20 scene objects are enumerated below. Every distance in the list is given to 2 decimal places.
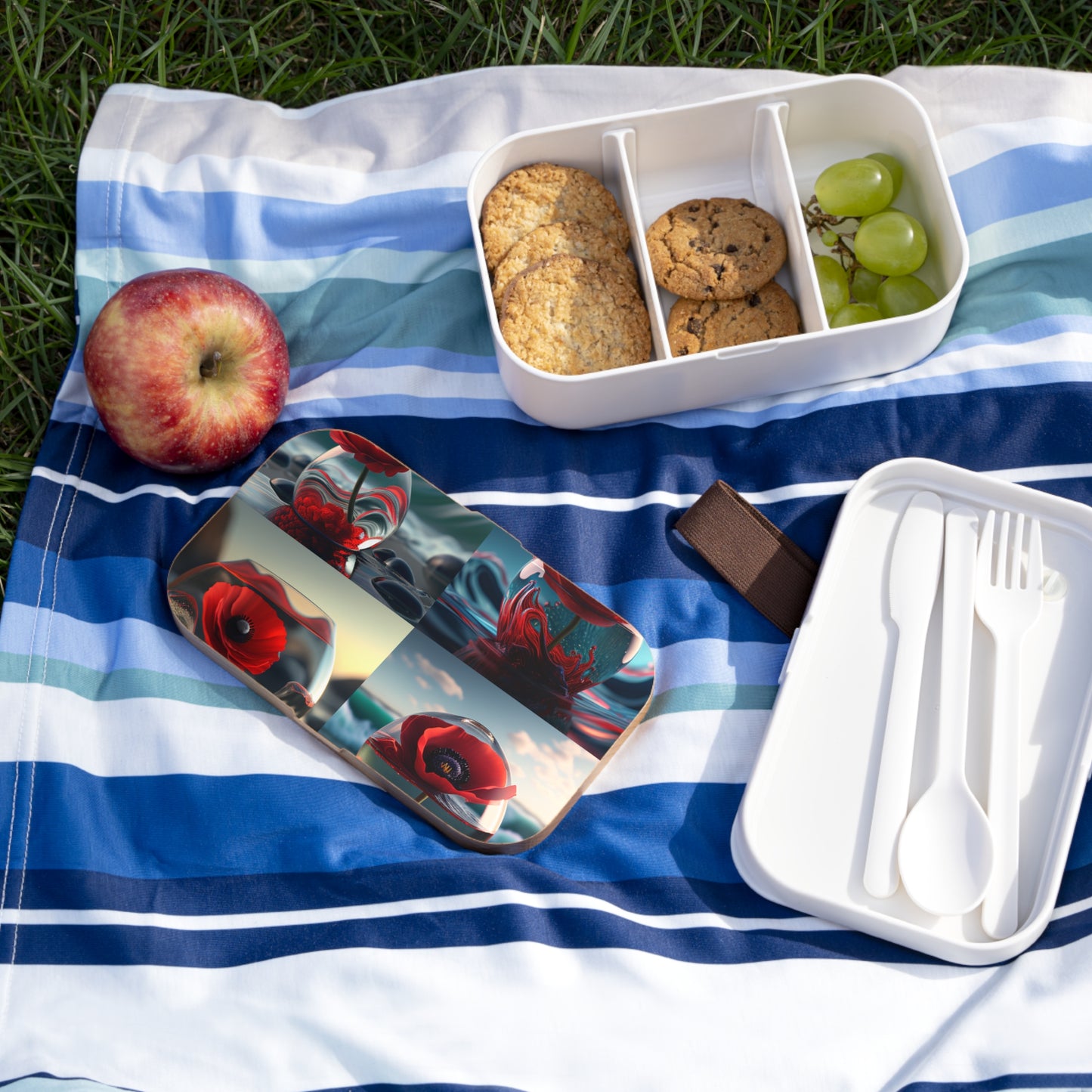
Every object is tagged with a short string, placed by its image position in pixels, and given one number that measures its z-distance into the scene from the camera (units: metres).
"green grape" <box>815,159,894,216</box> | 0.97
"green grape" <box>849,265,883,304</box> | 1.02
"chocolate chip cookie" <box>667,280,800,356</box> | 0.98
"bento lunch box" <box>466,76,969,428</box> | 0.95
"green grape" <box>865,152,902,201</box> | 1.00
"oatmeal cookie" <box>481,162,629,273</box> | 1.00
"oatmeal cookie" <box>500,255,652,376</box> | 0.96
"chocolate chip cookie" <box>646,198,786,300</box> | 0.97
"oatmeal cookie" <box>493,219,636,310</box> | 0.98
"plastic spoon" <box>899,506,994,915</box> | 0.85
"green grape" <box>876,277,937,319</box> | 0.98
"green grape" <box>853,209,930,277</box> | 0.96
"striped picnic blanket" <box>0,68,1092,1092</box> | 0.87
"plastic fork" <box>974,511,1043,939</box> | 0.86
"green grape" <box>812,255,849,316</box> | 1.01
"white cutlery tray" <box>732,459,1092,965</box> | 0.86
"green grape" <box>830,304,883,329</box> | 1.00
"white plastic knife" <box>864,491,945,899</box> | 0.87
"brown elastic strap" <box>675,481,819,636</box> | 0.97
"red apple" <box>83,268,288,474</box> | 0.95
